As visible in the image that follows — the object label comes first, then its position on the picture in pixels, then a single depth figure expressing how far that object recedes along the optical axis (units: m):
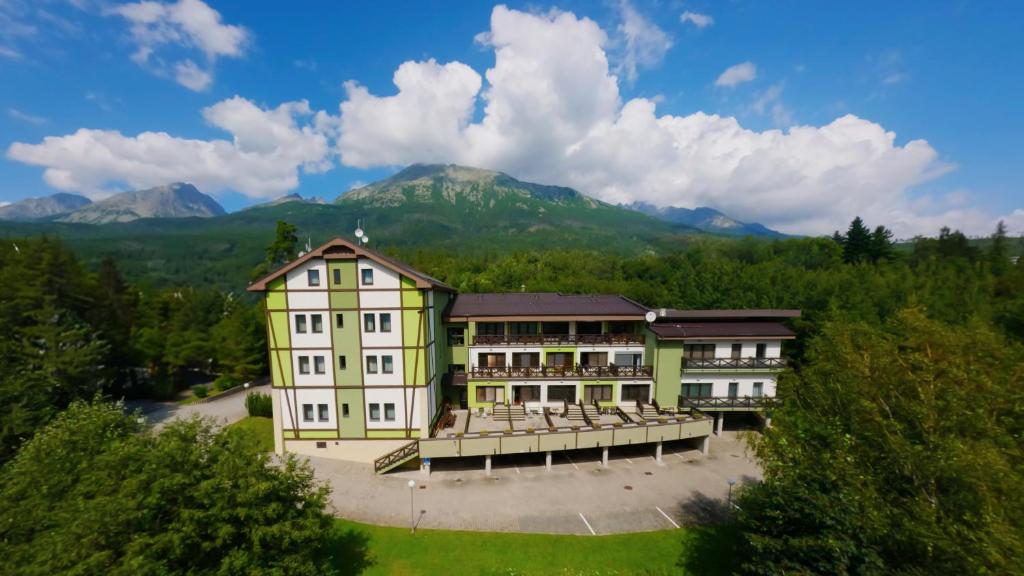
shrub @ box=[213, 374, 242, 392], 40.45
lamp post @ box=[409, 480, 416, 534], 18.66
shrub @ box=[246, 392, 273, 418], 31.62
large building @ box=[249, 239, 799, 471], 24.44
